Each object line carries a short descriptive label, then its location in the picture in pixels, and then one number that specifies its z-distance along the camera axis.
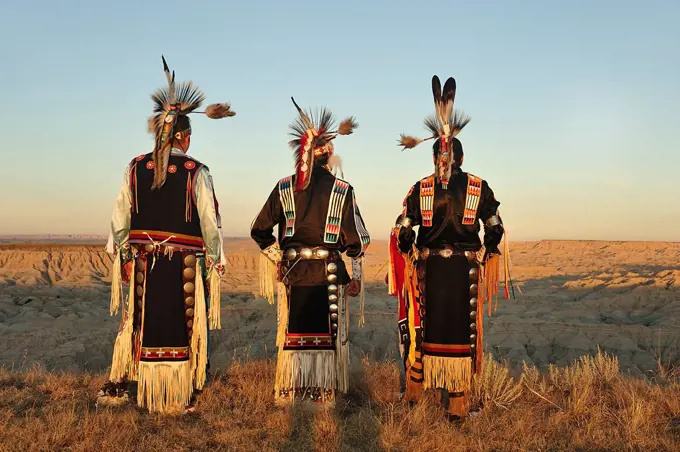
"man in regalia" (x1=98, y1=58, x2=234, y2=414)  4.71
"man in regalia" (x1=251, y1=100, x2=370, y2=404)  4.89
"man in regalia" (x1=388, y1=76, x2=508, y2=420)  4.98
